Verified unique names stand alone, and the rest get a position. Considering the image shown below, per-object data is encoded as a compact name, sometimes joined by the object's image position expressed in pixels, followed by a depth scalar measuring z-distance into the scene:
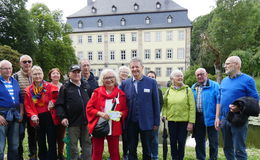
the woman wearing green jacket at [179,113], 4.10
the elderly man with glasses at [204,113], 4.30
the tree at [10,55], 14.82
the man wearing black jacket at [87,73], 4.61
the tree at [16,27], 23.26
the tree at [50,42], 26.97
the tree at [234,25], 27.27
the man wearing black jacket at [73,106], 3.76
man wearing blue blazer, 3.61
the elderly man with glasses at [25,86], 4.16
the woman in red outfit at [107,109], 3.46
